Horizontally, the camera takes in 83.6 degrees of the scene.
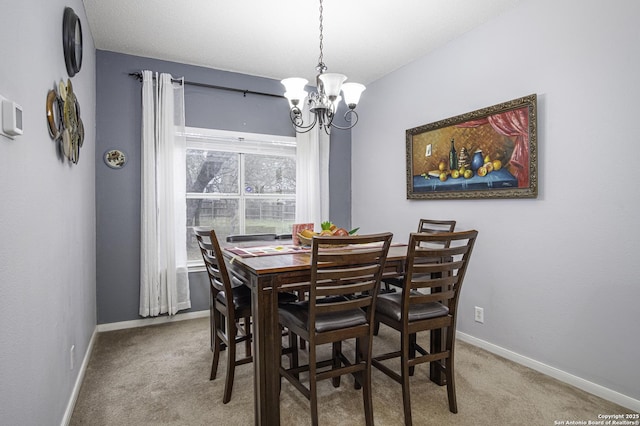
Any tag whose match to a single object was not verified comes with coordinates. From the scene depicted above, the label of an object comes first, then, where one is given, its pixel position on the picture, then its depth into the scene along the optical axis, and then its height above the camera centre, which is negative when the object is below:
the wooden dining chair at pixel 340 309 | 1.61 -0.47
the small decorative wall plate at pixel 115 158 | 3.28 +0.49
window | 3.74 +0.32
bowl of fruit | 2.22 -0.14
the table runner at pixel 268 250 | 2.19 -0.25
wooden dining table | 1.69 -0.54
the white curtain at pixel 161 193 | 3.35 +0.18
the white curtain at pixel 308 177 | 4.09 +0.40
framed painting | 2.51 +0.46
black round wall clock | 1.96 +0.98
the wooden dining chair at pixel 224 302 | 1.98 -0.55
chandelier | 2.20 +0.75
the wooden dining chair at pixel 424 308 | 1.72 -0.52
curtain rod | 3.37 +1.29
